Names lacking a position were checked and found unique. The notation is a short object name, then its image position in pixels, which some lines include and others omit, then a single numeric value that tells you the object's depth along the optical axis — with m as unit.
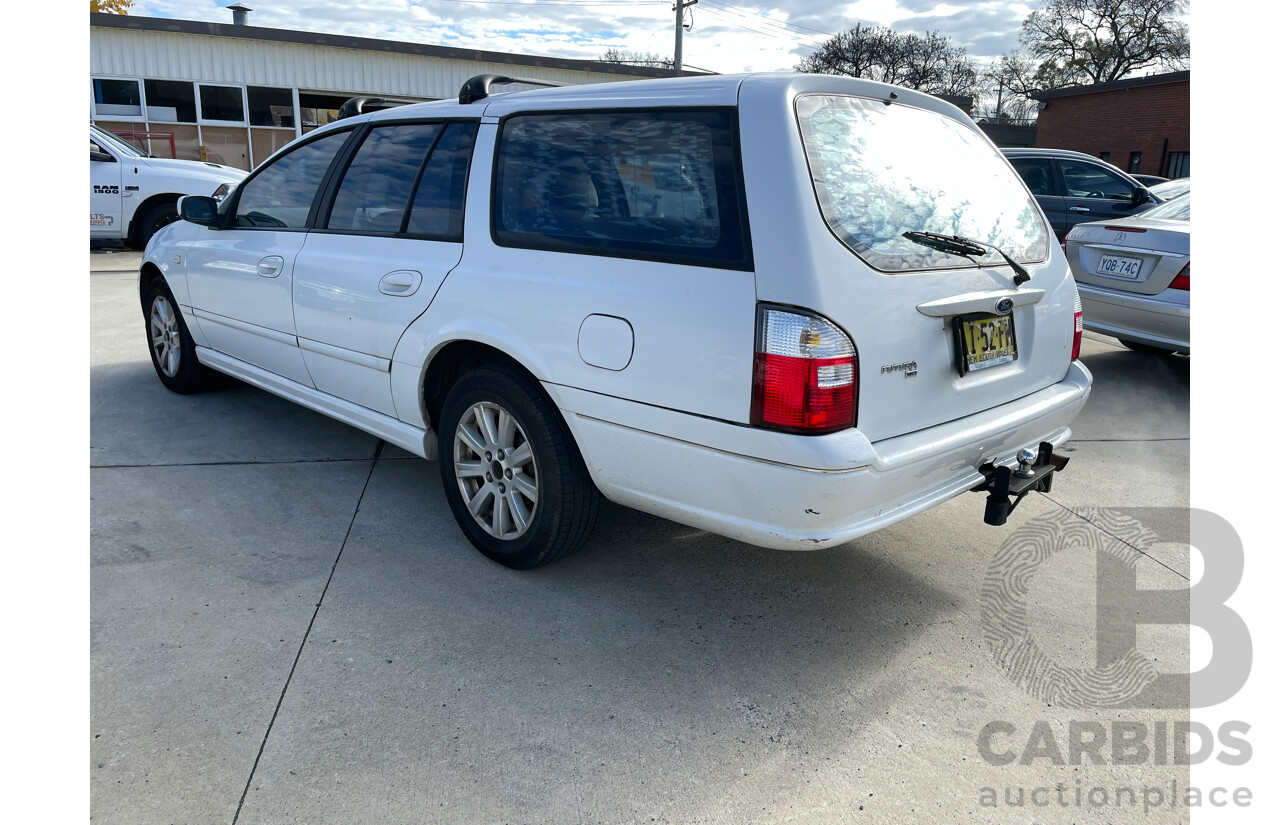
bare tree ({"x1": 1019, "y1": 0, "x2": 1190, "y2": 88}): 40.44
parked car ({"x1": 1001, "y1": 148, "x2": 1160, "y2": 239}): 9.00
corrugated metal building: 18.98
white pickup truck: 11.19
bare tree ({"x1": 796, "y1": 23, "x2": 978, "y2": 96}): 47.34
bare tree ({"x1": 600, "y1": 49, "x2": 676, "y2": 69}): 34.03
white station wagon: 2.35
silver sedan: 5.44
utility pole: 28.78
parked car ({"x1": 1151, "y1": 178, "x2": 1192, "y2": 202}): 8.94
